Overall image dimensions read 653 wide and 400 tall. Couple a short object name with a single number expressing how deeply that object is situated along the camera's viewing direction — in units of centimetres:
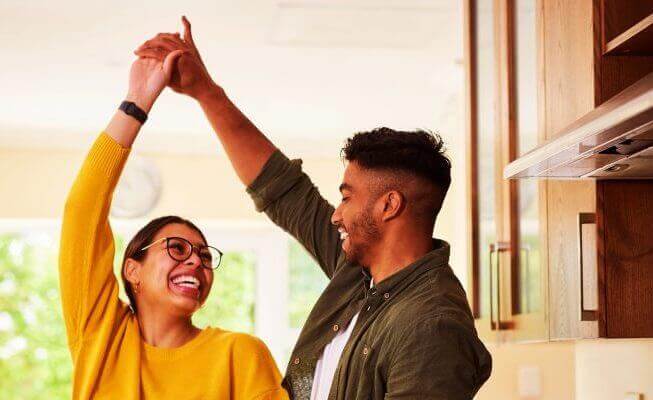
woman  204
